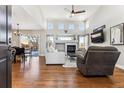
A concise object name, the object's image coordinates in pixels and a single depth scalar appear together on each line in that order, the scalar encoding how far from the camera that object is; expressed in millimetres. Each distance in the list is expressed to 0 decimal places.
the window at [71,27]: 7580
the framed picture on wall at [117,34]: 3555
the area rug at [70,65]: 4026
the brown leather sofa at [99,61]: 2471
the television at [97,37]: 4733
